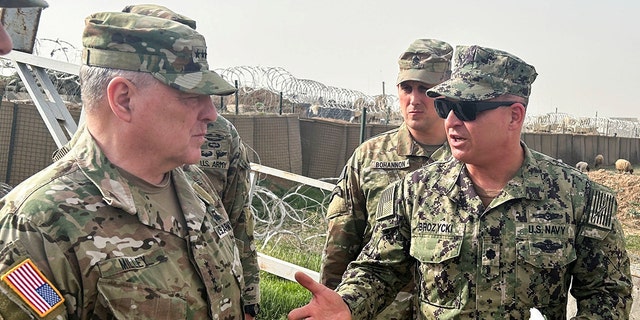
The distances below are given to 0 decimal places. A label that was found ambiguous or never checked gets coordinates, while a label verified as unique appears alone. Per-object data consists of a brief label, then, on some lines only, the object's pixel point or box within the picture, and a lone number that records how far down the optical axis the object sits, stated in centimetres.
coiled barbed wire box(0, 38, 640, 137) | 1058
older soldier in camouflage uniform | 173
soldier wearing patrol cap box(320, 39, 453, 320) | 368
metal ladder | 512
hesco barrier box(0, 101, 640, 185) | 898
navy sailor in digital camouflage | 263
